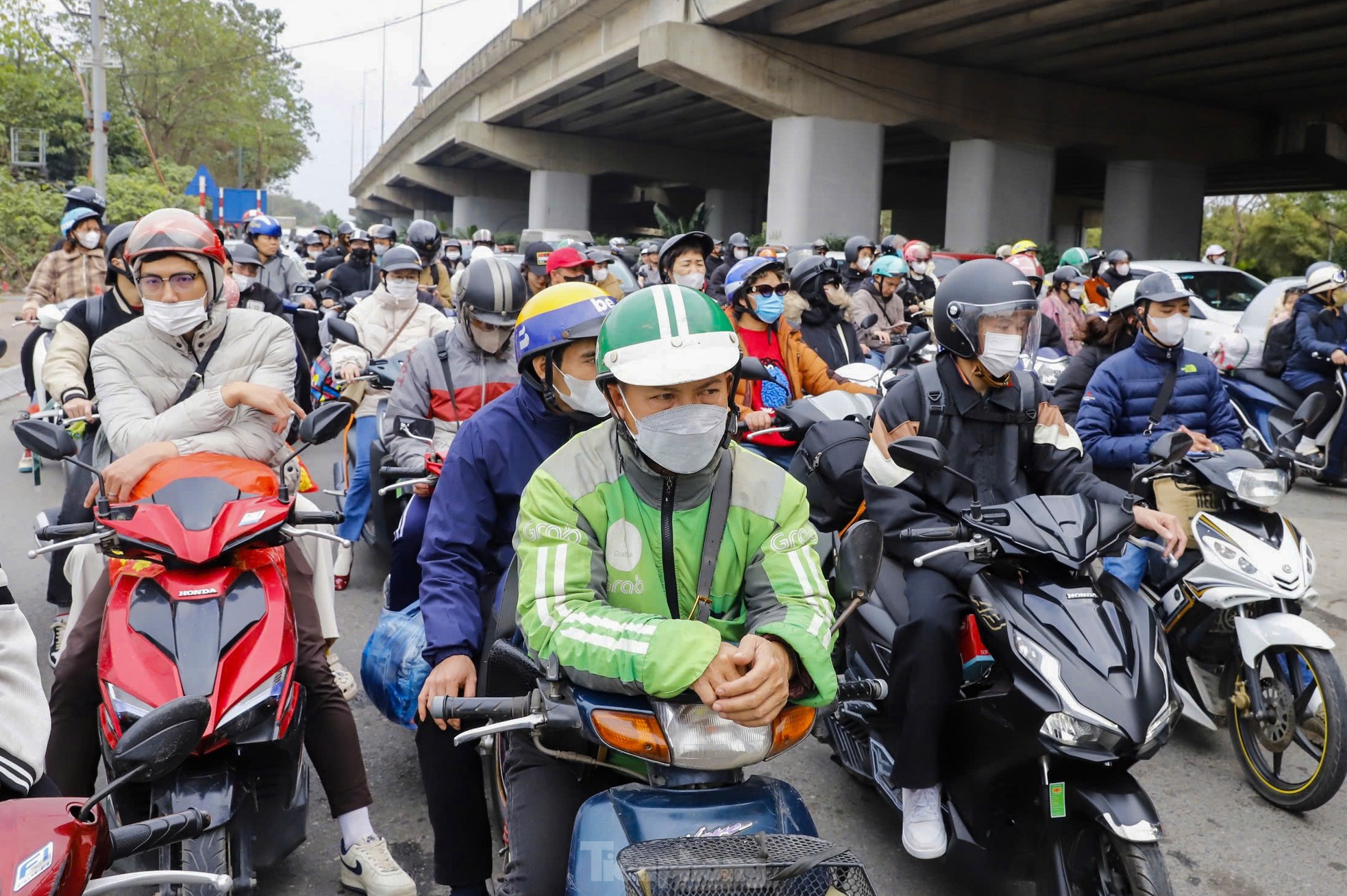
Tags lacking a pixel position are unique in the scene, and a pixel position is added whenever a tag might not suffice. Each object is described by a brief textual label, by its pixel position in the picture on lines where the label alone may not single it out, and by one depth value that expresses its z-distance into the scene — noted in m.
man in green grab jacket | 2.27
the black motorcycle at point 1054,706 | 2.97
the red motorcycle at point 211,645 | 2.98
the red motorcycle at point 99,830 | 1.71
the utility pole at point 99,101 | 24.73
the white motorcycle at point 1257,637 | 4.25
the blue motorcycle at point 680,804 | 1.96
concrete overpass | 23.58
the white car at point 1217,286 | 14.12
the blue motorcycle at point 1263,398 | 9.94
